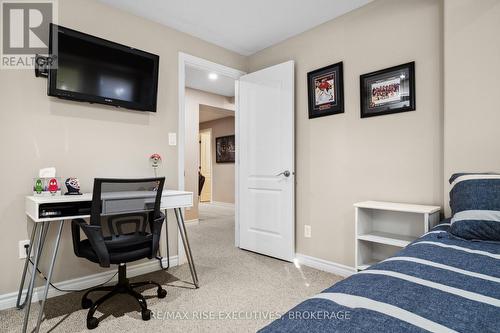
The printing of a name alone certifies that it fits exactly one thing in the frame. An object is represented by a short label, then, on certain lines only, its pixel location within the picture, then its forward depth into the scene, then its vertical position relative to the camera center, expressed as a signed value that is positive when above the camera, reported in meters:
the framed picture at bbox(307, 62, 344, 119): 2.68 +0.75
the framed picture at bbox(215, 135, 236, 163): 7.11 +0.46
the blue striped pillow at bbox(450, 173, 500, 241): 1.31 -0.21
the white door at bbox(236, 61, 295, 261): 3.01 +0.05
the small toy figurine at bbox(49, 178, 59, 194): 2.04 -0.14
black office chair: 1.76 -0.42
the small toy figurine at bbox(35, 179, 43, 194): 2.03 -0.15
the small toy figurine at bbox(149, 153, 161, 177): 2.74 +0.06
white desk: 1.71 -0.31
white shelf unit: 2.10 -0.51
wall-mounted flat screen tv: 2.15 +0.81
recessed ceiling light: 4.28 +1.40
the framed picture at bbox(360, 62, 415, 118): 2.24 +0.64
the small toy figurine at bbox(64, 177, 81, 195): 2.12 -0.15
